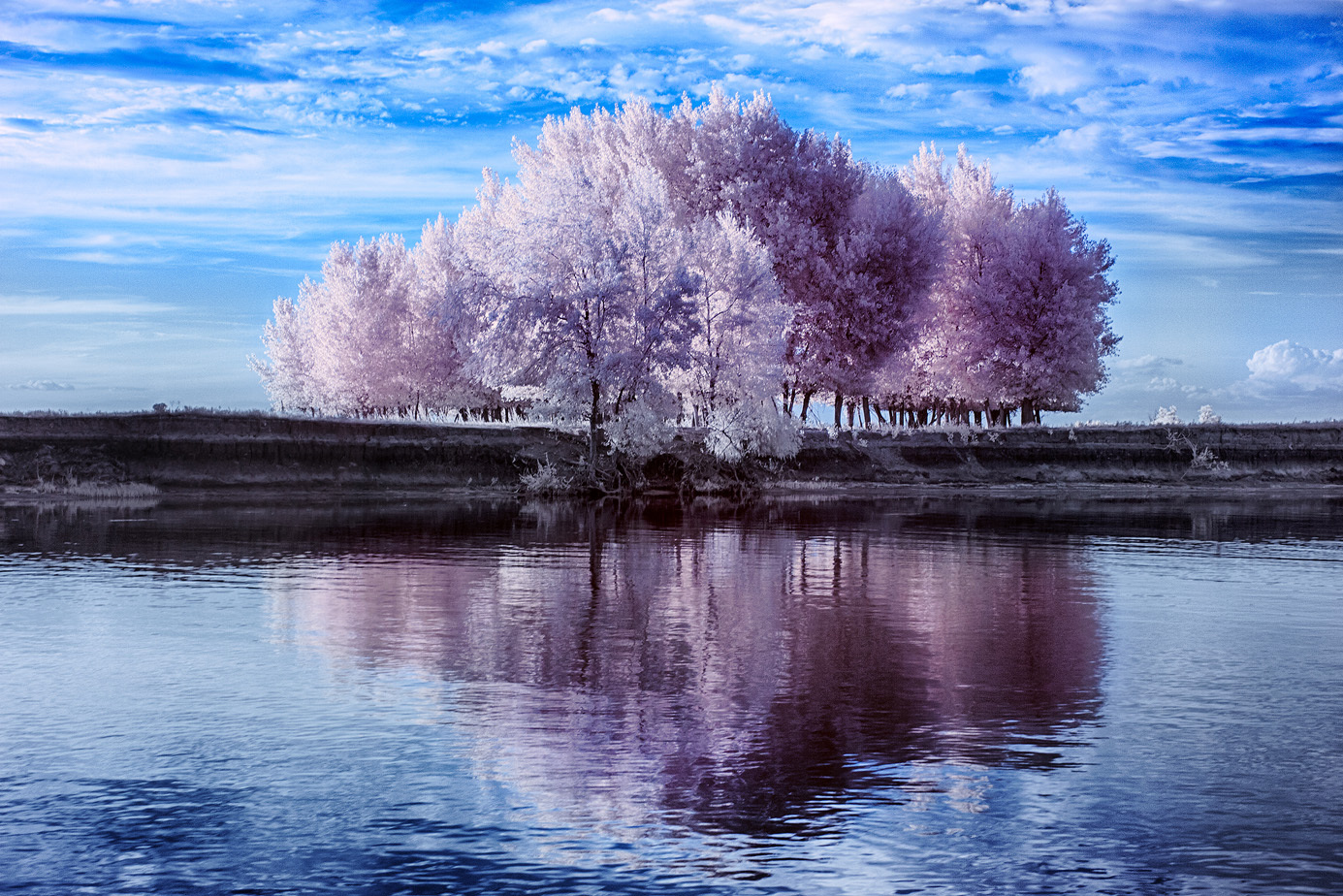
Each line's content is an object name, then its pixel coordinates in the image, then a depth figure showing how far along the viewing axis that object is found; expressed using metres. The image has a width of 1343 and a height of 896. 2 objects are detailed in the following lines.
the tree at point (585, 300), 48.47
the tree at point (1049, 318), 67.50
